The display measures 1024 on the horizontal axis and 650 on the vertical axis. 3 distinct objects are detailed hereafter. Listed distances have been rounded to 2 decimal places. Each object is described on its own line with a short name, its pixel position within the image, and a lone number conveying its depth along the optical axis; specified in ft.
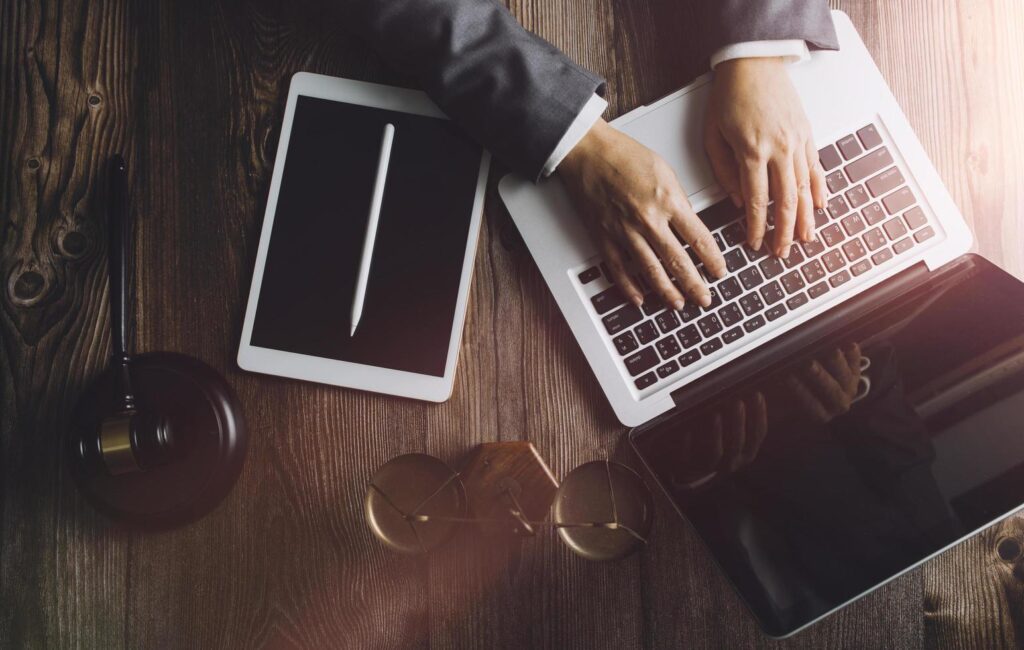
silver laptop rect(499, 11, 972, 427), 2.32
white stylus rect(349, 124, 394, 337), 2.39
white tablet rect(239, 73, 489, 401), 2.40
